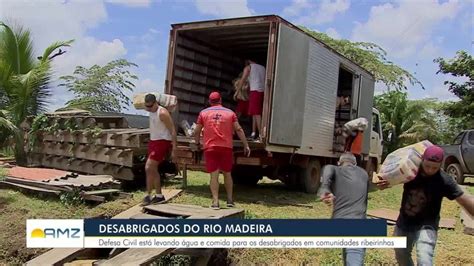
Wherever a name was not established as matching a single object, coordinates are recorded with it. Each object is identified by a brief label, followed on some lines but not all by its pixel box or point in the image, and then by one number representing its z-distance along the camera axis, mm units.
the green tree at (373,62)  27078
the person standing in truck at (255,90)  9184
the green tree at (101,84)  20347
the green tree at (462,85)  18797
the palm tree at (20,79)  11195
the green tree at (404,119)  23938
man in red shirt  7375
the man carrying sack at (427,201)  4441
